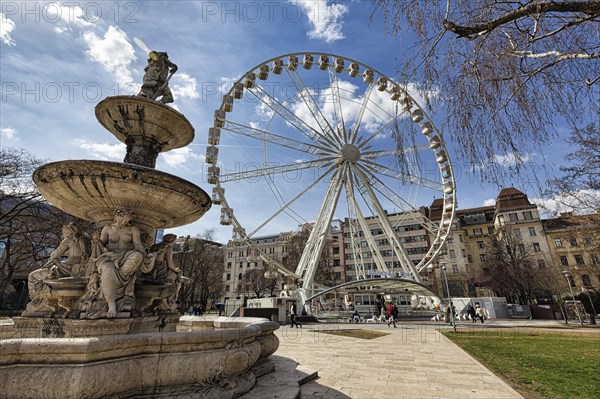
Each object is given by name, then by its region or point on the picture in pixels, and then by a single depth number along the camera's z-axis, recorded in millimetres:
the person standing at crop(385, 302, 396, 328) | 20238
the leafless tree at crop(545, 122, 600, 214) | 13953
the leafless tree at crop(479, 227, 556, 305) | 34175
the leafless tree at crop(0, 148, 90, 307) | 16359
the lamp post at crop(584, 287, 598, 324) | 22172
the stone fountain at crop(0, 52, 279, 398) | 2688
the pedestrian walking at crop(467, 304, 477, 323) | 24400
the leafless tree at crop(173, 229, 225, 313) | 37812
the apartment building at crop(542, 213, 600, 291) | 15492
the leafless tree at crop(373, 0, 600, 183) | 3182
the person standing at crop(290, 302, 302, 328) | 19078
